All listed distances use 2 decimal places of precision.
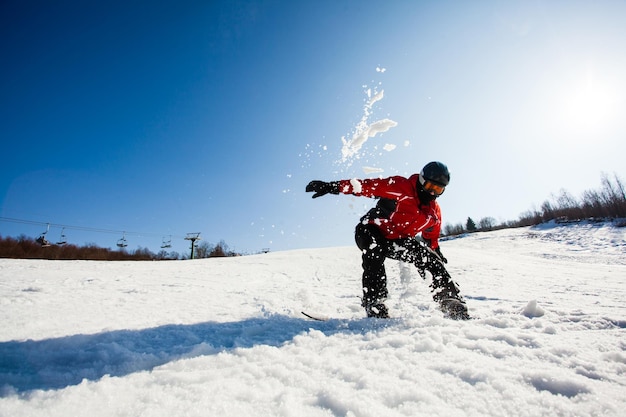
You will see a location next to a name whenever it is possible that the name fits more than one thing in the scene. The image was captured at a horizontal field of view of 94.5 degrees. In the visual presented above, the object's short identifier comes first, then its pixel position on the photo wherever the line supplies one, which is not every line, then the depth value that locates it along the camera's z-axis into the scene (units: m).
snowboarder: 3.16
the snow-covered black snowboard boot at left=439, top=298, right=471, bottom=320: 2.75
